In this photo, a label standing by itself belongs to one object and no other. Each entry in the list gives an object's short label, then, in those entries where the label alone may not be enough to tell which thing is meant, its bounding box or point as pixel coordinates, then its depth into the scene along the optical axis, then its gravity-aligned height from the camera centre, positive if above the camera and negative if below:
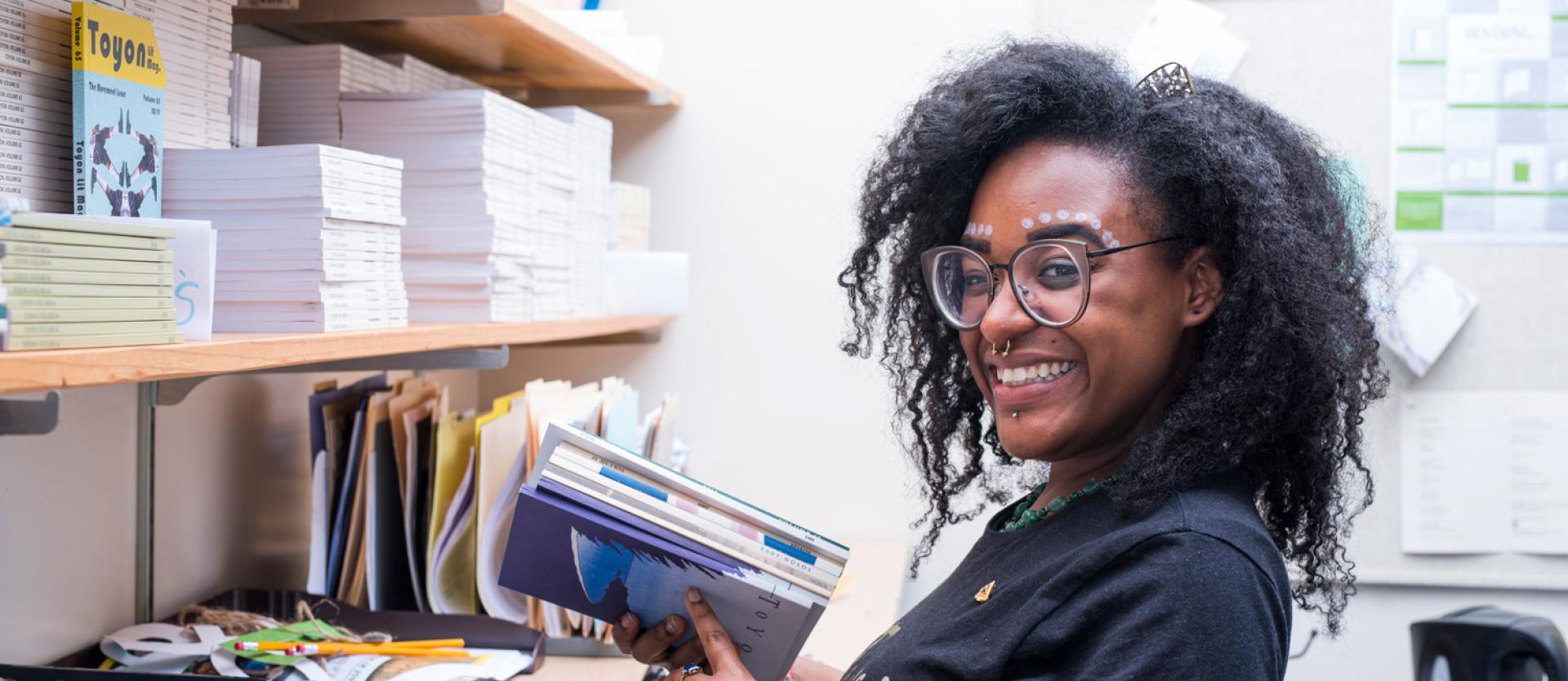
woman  0.96 -0.01
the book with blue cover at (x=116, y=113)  1.08 +0.19
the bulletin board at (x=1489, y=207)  2.50 +0.28
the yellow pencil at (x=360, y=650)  1.51 -0.40
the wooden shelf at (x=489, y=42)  1.56 +0.44
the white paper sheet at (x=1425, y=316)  2.52 +0.06
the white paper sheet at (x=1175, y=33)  2.59 +0.64
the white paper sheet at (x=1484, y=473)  2.52 -0.26
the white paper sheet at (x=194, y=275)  1.09 +0.04
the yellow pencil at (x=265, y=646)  1.49 -0.39
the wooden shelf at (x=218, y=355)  0.85 -0.03
